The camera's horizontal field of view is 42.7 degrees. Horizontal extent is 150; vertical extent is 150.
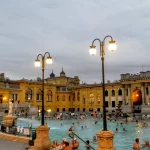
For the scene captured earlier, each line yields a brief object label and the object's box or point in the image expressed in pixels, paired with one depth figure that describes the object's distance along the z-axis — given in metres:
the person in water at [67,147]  10.07
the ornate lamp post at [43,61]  12.55
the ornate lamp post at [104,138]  8.22
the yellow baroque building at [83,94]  54.02
